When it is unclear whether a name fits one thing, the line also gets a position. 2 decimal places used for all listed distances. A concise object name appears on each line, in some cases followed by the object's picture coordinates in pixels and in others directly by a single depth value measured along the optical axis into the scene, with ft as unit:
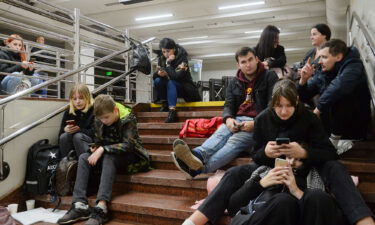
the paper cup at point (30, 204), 10.03
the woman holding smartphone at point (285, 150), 6.55
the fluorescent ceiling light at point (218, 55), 47.25
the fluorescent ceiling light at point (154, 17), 30.53
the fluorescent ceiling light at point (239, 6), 27.32
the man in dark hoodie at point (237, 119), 8.75
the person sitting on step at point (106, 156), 8.70
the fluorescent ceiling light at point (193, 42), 40.34
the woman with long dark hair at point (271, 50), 11.98
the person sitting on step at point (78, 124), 10.32
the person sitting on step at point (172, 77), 13.85
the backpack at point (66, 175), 9.77
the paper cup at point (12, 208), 9.38
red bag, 11.25
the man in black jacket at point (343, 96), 8.37
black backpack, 10.10
